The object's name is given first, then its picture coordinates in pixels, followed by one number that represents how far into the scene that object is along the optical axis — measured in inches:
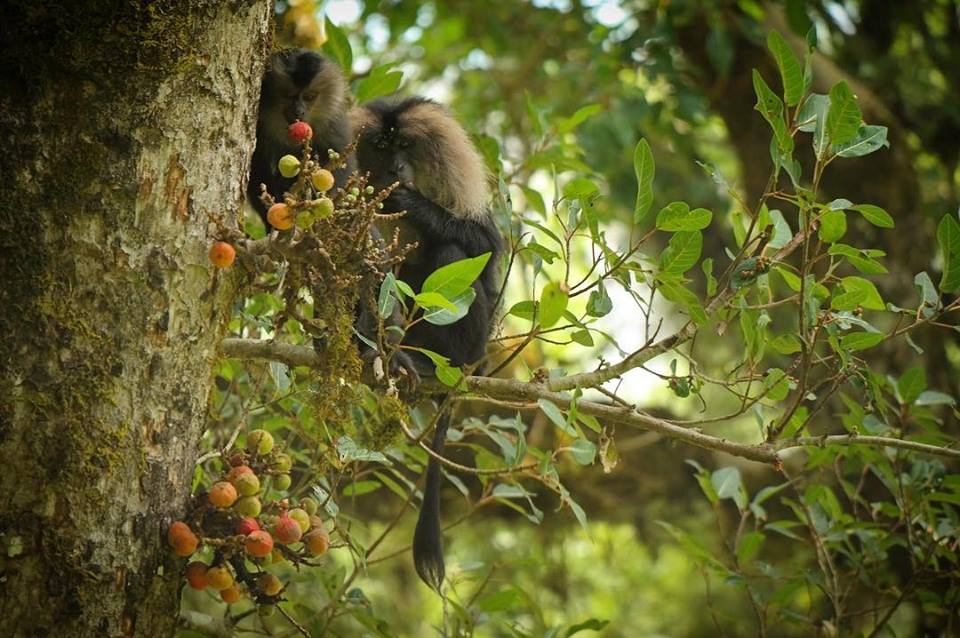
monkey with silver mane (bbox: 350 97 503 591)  271.6
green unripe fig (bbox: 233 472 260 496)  223.0
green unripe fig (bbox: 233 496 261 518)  223.0
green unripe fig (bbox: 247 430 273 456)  227.0
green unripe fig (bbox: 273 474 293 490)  229.2
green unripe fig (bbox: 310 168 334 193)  223.6
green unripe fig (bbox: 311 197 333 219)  222.8
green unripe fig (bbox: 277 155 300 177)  225.4
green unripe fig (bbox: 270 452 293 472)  227.0
